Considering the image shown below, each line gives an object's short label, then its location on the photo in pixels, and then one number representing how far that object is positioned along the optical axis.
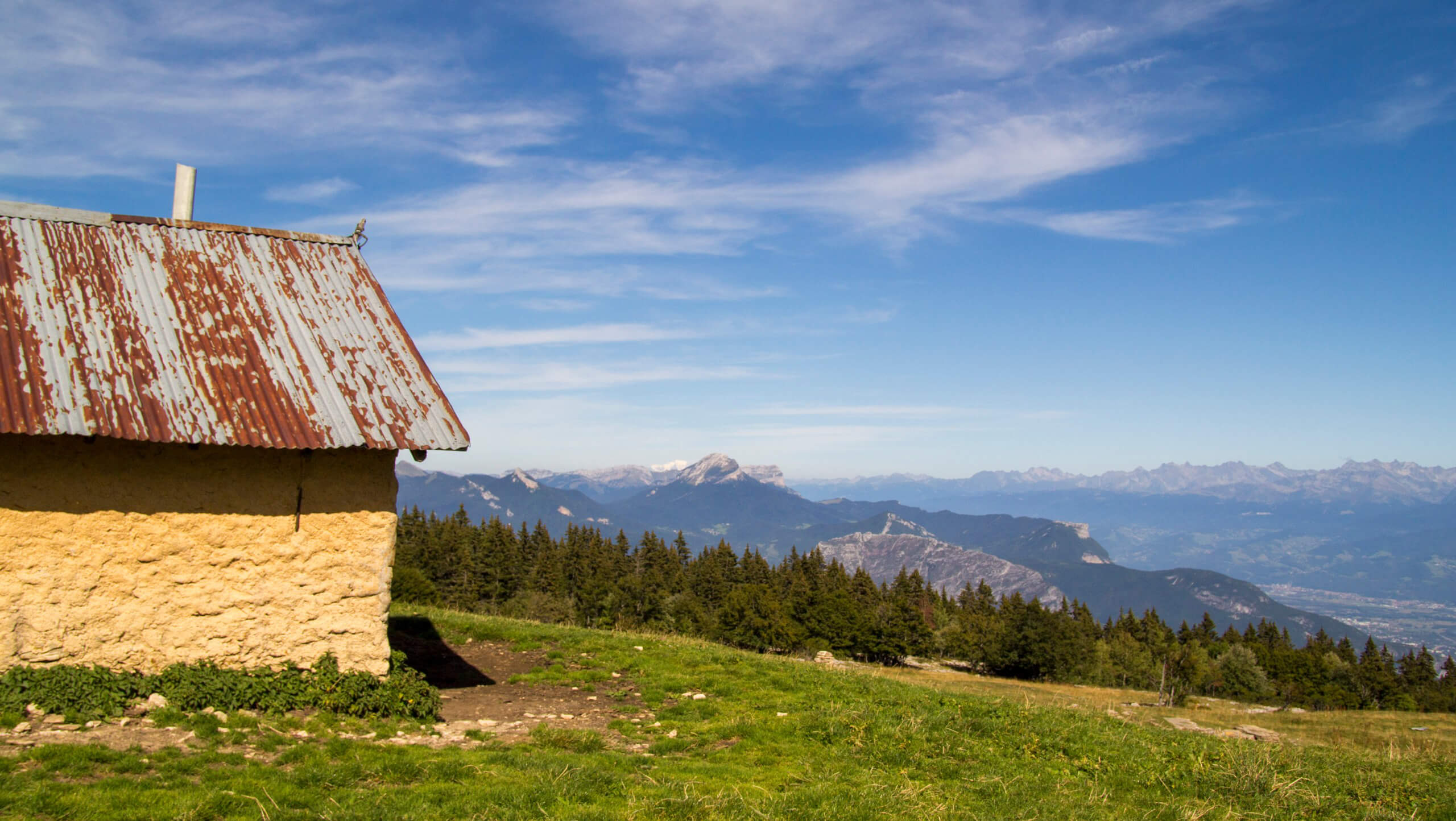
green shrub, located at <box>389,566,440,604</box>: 46.88
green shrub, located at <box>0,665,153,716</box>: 9.68
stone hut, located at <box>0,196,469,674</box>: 10.20
